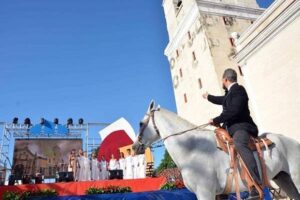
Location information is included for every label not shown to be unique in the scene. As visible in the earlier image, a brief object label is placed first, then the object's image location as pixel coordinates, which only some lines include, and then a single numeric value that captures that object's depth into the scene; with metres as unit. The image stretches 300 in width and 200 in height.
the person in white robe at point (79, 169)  16.02
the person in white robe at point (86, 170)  16.33
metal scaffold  23.81
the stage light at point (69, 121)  26.38
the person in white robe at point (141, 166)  17.84
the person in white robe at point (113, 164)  18.38
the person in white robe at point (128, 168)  17.97
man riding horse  4.06
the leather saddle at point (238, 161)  4.05
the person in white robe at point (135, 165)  17.97
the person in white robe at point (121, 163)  18.50
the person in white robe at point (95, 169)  17.14
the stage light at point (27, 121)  24.85
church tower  25.48
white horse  4.12
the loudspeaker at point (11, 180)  14.94
